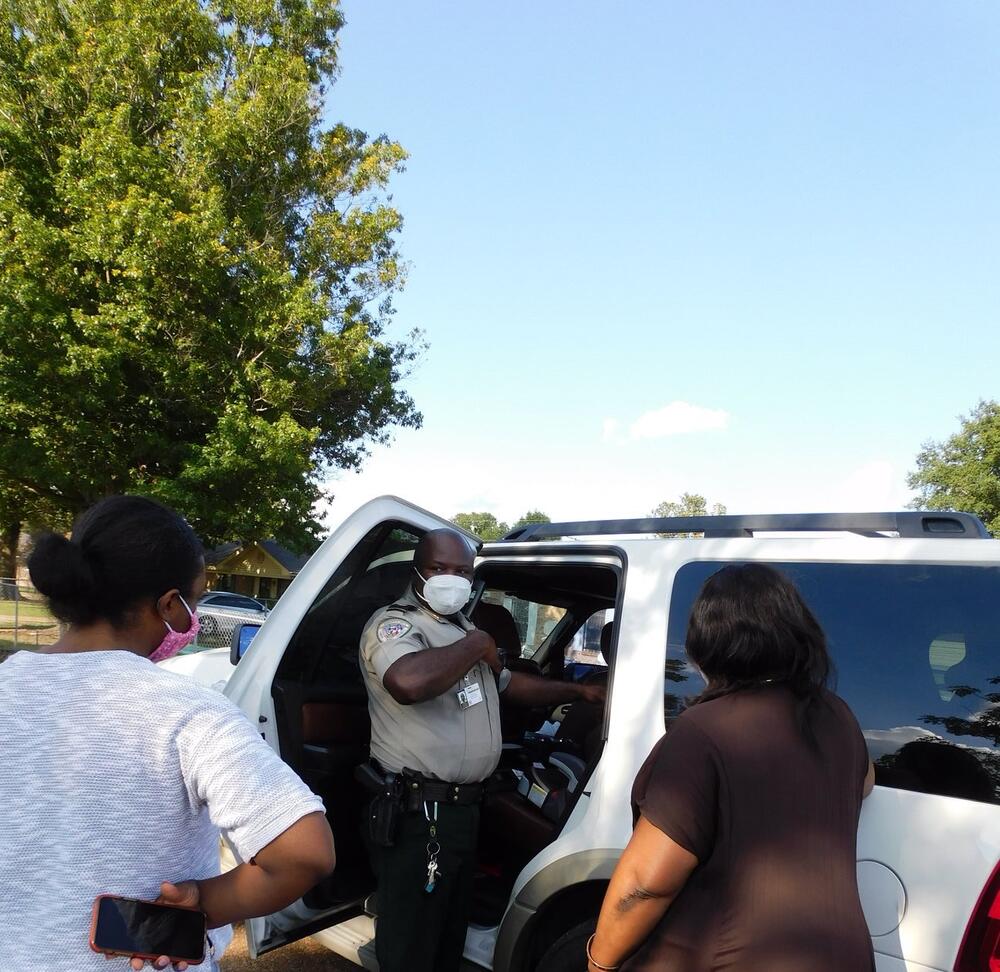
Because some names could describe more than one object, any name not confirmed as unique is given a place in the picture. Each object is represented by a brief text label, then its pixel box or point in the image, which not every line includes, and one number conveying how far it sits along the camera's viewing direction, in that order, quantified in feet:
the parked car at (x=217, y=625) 40.37
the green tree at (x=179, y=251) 42.93
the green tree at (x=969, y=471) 93.30
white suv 6.05
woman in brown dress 4.94
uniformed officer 8.56
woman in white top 3.97
